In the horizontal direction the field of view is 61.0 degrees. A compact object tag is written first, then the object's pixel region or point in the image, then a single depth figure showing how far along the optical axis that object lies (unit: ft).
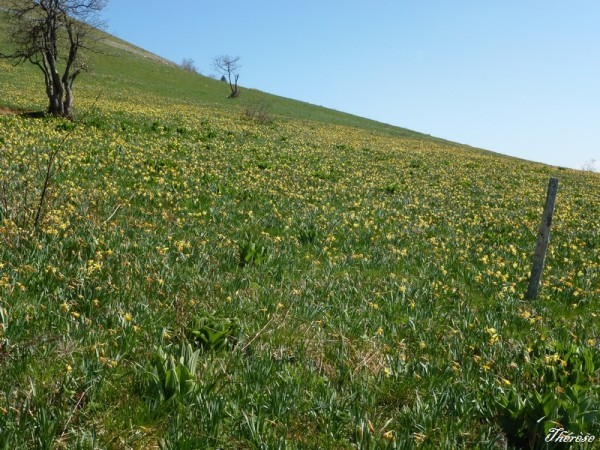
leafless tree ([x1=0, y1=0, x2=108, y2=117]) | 76.18
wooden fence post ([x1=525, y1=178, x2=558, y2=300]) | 23.48
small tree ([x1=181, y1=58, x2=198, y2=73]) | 498.28
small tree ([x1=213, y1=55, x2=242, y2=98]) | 239.21
